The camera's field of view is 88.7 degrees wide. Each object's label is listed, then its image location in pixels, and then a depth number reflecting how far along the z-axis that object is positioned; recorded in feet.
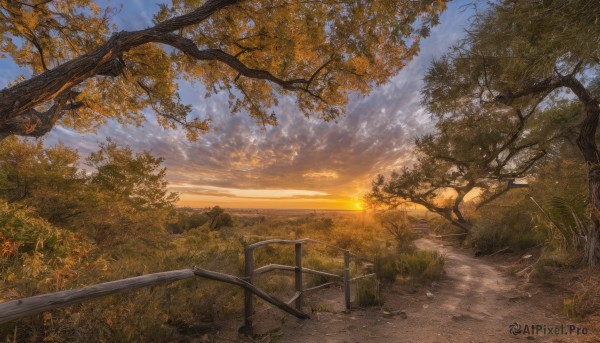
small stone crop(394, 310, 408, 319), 18.63
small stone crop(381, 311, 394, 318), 18.63
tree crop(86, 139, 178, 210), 35.73
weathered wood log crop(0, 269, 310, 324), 5.03
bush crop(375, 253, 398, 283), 28.43
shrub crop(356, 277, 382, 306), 21.58
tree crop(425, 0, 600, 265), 12.36
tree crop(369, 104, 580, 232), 38.55
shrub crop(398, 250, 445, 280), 28.35
